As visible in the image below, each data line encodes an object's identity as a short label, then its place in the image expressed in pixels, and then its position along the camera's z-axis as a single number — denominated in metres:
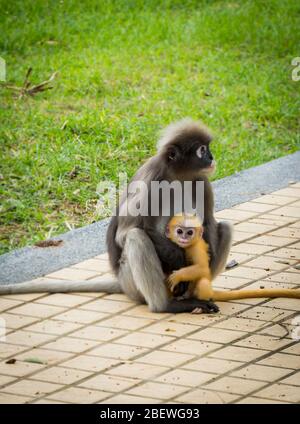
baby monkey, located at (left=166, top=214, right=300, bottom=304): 11.16
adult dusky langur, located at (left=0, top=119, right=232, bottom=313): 11.09
